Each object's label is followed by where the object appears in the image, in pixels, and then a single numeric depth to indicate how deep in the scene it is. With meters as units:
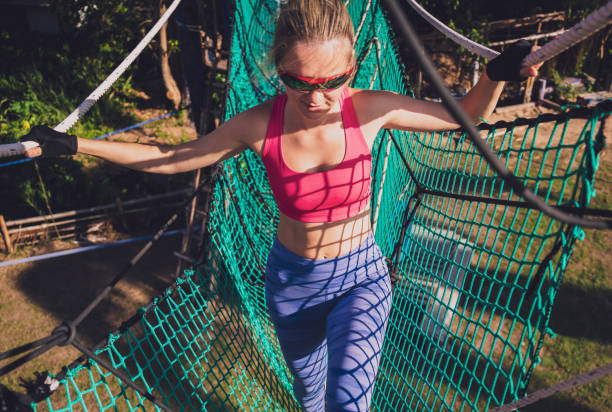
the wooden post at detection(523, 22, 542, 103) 7.33
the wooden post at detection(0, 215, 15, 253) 3.88
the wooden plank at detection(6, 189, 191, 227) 4.09
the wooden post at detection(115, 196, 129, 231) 4.28
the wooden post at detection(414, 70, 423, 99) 6.89
